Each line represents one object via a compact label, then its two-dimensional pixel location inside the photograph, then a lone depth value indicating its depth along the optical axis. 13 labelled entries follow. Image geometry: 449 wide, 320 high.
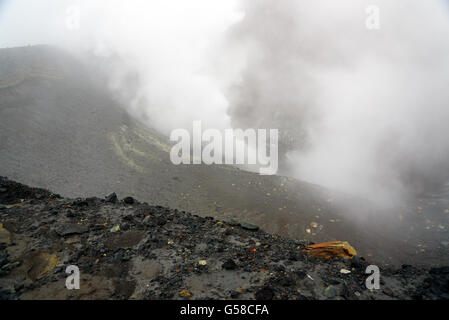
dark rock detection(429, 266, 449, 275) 5.24
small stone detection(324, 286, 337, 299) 4.52
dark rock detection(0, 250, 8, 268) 4.95
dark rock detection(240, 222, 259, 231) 7.52
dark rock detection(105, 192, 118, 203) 8.39
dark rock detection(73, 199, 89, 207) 7.64
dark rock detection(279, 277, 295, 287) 4.73
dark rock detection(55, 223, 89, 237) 6.05
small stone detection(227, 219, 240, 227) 7.62
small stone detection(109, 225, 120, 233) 6.48
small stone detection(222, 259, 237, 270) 5.28
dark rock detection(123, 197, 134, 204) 8.29
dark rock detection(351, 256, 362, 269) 5.41
